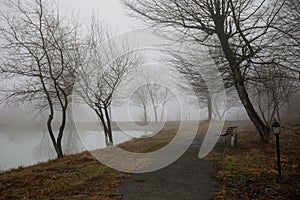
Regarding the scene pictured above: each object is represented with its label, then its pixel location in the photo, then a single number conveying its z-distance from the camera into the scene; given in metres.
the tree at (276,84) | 12.47
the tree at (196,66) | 12.09
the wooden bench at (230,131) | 11.45
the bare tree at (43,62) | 11.35
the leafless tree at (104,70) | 14.11
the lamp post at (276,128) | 6.49
